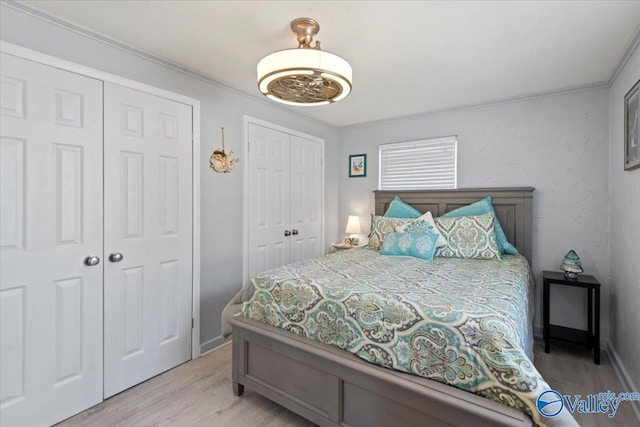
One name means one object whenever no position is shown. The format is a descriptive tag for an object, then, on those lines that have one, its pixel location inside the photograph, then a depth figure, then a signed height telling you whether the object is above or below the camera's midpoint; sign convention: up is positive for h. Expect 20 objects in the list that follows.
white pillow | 2.87 -0.15
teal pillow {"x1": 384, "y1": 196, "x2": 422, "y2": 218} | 3.46 +0.02
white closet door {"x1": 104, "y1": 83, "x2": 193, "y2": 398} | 2.06 -0.18
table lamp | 4.05 -0.22
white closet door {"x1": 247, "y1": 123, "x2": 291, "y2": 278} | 3.08 +0.14
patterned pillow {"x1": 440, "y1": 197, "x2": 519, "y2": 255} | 2.95 -0.01
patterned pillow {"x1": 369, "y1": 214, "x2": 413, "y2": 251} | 3.23 -0.17
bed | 1.24 -0.86
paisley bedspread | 1.20 -0.51
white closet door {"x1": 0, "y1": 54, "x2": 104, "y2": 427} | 1.65 -0.19
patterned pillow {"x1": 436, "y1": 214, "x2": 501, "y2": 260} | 2.75 -0.23
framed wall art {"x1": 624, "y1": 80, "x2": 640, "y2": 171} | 1.98 +0.59
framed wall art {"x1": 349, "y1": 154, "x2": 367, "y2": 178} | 4.22 +0.65
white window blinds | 3.58 +0.60
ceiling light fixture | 1.61 +0.77
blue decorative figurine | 2.67 -0.46
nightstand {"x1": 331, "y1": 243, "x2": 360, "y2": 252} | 3.90 -0.45
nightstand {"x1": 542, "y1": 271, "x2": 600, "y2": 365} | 2.49 -0.93
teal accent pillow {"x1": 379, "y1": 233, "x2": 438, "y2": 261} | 2.72 -0.30
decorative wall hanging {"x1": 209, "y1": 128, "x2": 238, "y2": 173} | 2.70 +0.45
